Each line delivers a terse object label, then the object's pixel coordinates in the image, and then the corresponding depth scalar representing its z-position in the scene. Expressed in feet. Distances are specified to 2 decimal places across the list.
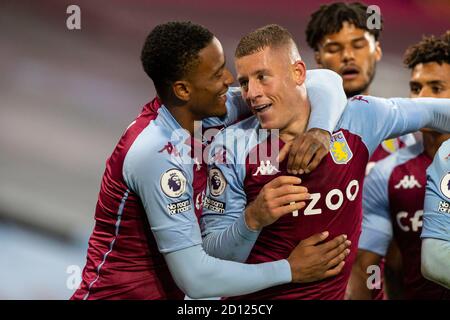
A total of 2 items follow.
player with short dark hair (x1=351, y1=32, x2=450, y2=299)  20.47
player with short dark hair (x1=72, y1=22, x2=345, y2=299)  15.34
